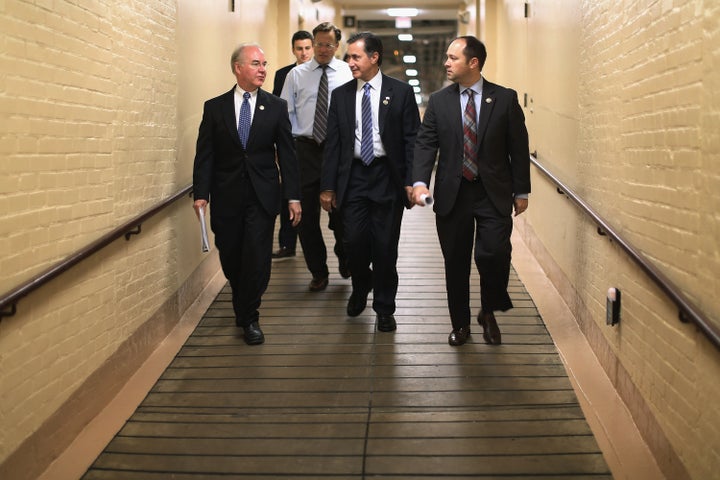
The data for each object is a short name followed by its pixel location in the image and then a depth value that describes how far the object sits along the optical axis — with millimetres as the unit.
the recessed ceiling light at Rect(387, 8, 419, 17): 15703
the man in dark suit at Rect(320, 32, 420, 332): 4523
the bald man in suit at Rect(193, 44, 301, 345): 4465
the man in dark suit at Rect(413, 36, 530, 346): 4133
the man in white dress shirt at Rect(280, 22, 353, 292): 5414
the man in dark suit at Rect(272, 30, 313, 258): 5871
